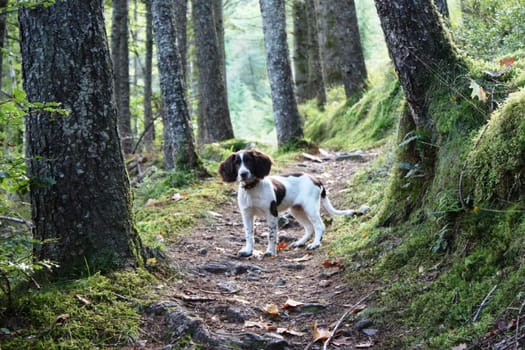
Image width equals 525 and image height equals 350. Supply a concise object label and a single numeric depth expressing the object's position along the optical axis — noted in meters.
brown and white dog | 7.36
